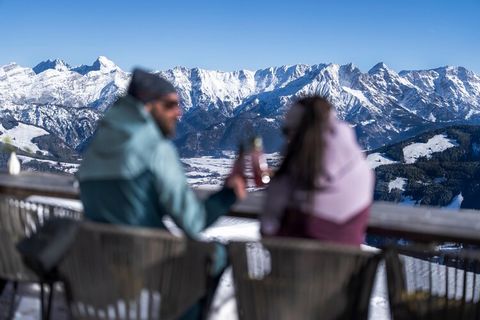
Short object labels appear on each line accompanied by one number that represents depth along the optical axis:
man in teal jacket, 2.55
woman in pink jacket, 2.56
